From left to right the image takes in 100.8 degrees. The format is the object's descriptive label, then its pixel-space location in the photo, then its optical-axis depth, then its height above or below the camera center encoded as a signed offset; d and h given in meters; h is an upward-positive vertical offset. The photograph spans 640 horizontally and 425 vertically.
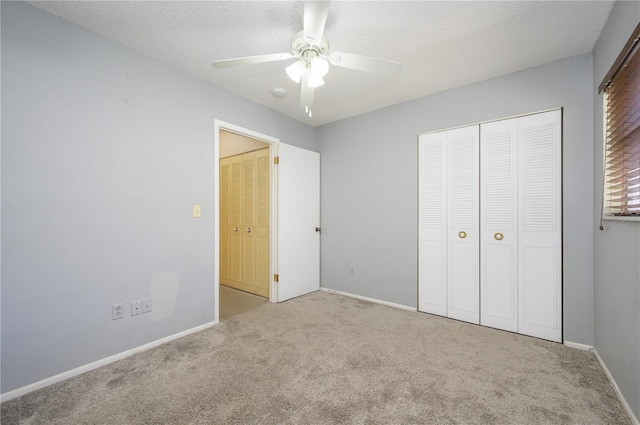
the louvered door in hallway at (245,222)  3.65 -0.20
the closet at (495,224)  2.36 -0.14
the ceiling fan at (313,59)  1.49 +0.96
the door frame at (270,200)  2.74 +0.10
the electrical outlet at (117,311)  2.04 -0.80
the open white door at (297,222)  3.43 -0.18
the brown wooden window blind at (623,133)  1.46 +0.48
